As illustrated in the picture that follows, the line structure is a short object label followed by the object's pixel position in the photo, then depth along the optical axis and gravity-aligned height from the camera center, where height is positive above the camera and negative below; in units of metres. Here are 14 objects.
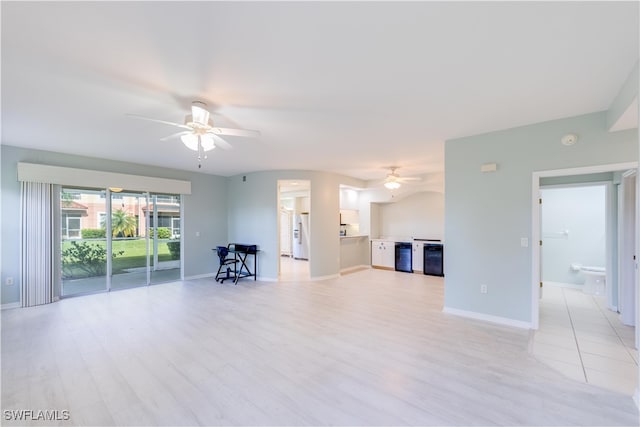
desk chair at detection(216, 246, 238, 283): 6.21 -1.15
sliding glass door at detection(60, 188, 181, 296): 5.08 -0.53
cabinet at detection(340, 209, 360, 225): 8.63 -0.09
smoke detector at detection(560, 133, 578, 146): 3.15 +0.88
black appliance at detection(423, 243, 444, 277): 6.88 -1.22
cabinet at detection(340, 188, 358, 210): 8.37 +0.47
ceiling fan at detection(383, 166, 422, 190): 5.94 +0.76
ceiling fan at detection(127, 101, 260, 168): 2.68 +0.90
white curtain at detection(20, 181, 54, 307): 4.40 -0.49
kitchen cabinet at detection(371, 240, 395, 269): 7.79 -1.21
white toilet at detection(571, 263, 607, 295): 4.95 -1.27
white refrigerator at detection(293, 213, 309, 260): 9.74 -0.84
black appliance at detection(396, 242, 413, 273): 7.40 -1.23
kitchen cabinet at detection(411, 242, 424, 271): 7.26 -1.20
